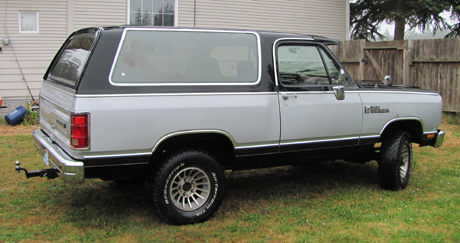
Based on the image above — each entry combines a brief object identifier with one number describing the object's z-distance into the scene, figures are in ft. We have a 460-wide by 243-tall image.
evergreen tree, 48.42
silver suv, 12.30
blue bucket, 32.09
